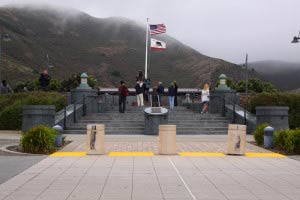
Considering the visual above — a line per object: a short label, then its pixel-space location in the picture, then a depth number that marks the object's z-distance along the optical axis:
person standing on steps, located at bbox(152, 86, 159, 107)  25.78
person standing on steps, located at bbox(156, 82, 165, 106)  26.63
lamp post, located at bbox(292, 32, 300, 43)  25.34
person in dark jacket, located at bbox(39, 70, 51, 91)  24.59
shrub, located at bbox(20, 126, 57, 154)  13.00
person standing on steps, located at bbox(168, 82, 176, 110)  24.24
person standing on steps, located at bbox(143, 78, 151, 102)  27.39
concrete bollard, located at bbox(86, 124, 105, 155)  12.78
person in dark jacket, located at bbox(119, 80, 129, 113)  22.13
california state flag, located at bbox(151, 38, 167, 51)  30.38
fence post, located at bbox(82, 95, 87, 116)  22.12
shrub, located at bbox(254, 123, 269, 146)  15.35
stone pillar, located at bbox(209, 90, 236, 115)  23.32
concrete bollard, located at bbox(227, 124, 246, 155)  13.06
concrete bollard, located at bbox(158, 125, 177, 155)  12.96
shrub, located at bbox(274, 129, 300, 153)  13.54
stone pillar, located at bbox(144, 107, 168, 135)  18.99
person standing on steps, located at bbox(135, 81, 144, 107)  24.40
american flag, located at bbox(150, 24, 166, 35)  30.24
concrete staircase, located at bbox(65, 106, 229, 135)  19.67
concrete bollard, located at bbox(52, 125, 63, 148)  13.98
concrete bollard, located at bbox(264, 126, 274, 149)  14.44
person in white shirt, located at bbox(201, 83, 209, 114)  22.45
